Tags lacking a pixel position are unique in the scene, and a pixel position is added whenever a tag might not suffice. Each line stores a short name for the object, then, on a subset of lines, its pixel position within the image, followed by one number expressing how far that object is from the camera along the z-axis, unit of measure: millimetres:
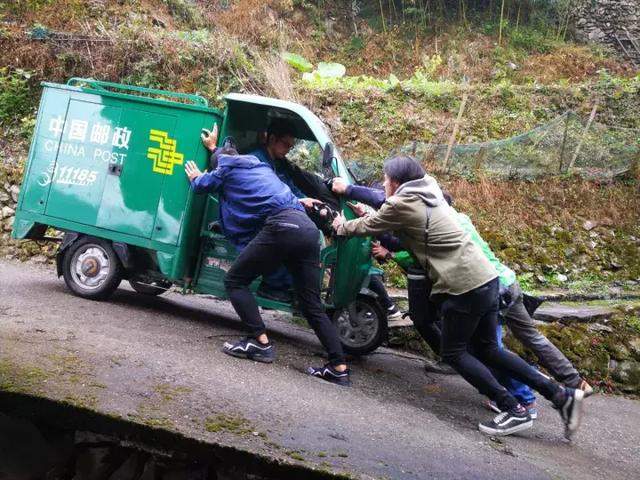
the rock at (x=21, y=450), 3562
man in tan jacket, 4676
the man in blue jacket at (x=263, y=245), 5188
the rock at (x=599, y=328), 7332
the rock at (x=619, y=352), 7094
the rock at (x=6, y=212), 9922
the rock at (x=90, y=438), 3521
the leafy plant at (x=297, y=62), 16250
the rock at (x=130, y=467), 3502
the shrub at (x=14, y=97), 11922
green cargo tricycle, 5977
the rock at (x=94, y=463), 3545
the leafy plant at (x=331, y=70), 16562
